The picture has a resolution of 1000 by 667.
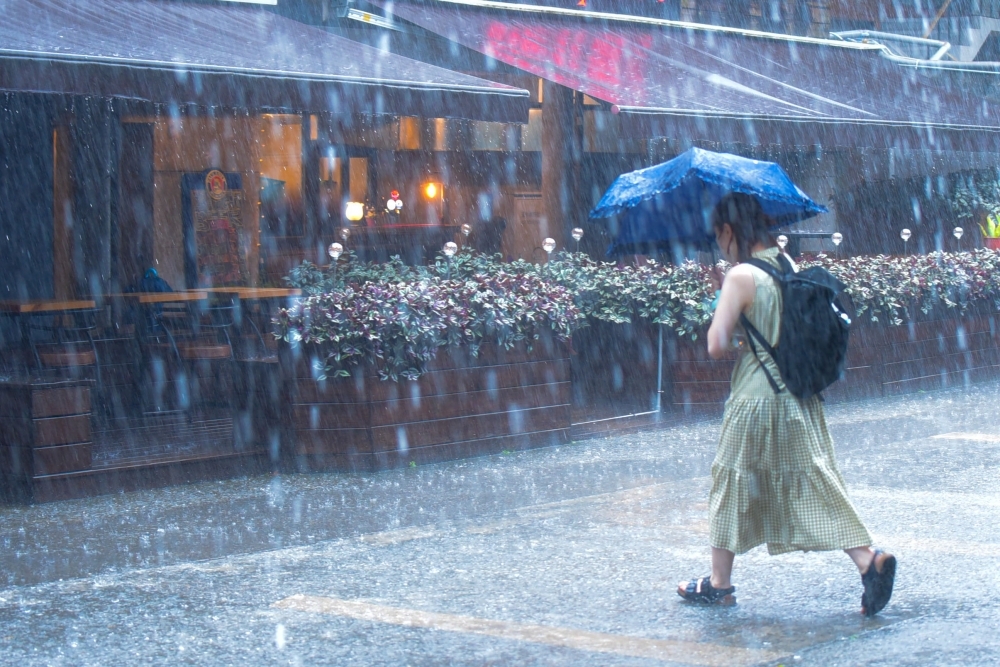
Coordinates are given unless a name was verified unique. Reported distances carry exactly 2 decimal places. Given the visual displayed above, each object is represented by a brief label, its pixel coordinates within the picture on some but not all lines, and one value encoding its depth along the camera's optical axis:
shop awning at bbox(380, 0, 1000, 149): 11.53
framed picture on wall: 13.73
